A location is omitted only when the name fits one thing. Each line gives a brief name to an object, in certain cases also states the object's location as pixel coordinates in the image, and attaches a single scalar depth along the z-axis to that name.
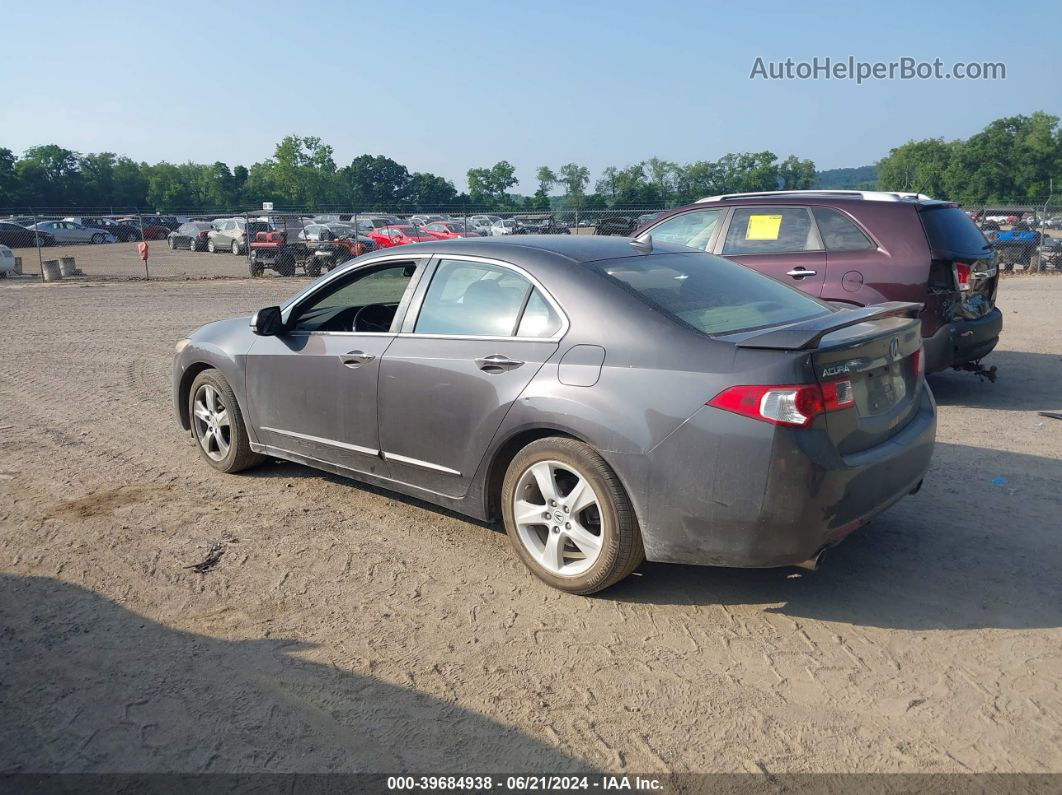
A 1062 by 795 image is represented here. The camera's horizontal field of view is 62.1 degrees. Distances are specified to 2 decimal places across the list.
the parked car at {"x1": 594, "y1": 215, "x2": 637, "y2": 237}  21.35
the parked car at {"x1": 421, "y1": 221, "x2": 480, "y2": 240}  36.03
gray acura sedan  3.48
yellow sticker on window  8.18
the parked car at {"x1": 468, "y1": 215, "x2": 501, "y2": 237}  40.19
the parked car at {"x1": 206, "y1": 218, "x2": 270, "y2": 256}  37.47
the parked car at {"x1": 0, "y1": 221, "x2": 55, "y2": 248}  36.50
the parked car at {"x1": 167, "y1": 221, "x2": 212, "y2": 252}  41.09
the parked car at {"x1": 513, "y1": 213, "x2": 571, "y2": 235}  34.88
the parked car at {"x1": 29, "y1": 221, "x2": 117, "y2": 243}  47.50
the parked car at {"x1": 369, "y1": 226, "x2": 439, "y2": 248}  30.83
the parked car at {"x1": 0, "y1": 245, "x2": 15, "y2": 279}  24.00
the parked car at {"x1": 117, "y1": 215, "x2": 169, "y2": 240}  53.00
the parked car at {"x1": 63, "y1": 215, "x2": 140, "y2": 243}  49.59
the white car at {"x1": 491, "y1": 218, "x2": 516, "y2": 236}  39.29
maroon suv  7.36
